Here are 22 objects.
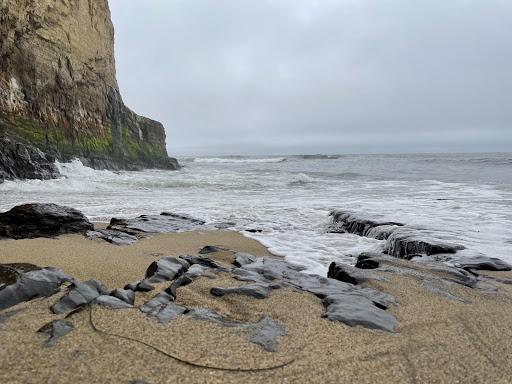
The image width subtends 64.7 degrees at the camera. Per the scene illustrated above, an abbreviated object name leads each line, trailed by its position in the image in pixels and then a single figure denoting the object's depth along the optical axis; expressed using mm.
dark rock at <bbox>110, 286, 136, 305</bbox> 2438
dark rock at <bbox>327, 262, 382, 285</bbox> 3346
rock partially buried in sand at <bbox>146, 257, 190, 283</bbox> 2959
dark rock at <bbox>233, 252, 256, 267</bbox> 3991
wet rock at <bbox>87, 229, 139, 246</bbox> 5262
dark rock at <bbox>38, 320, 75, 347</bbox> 1936
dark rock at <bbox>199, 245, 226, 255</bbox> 4949
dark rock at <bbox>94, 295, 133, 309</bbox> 2330
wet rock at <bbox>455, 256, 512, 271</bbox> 4231
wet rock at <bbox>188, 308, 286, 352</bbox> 2045
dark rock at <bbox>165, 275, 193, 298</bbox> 2668
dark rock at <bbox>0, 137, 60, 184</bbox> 14055
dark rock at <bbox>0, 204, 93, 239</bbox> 5473
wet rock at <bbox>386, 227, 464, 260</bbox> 5078
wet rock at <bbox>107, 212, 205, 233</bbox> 6312
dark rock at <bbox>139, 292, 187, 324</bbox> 2266
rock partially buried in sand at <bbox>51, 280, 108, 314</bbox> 2289
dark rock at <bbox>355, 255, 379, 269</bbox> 4041
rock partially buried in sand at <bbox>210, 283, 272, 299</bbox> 2764
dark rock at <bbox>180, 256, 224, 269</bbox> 3627
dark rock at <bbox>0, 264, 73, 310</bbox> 2355
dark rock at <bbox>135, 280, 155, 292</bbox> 2695
